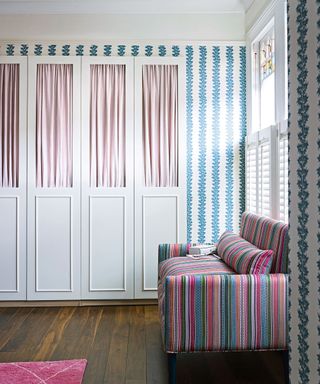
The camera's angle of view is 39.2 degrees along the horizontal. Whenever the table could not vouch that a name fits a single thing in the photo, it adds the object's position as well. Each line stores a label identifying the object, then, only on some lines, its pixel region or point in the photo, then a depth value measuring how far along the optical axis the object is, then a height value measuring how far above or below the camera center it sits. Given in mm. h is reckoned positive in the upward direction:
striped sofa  2453 -708
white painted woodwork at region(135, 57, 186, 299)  4277 -287
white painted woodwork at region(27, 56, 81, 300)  4250 -518
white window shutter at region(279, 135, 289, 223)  3217 +39
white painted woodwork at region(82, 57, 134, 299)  4258 -520
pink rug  2551 -1110
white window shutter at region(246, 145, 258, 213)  4016 +56
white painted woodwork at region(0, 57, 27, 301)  4246 -525
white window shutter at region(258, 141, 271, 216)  3596 +54
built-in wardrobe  4254 +108
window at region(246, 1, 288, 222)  3305 +556
